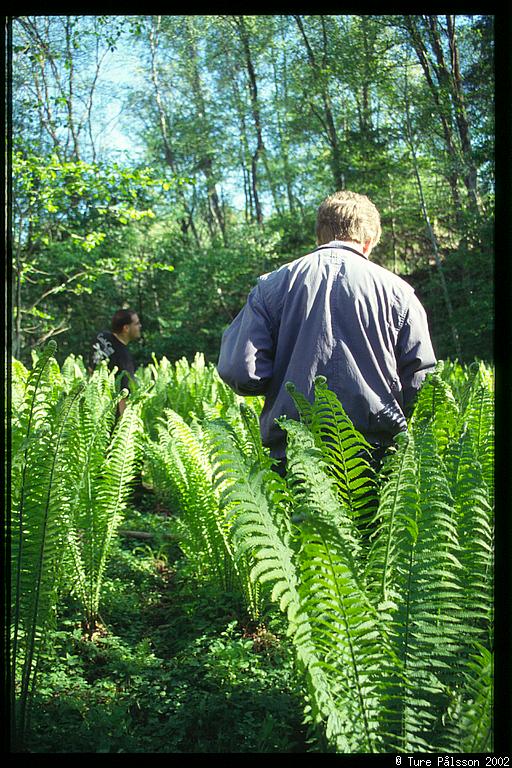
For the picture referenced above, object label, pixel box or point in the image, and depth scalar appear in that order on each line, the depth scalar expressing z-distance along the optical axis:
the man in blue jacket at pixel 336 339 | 2.24
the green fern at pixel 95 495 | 2.88
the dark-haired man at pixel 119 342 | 5.65
